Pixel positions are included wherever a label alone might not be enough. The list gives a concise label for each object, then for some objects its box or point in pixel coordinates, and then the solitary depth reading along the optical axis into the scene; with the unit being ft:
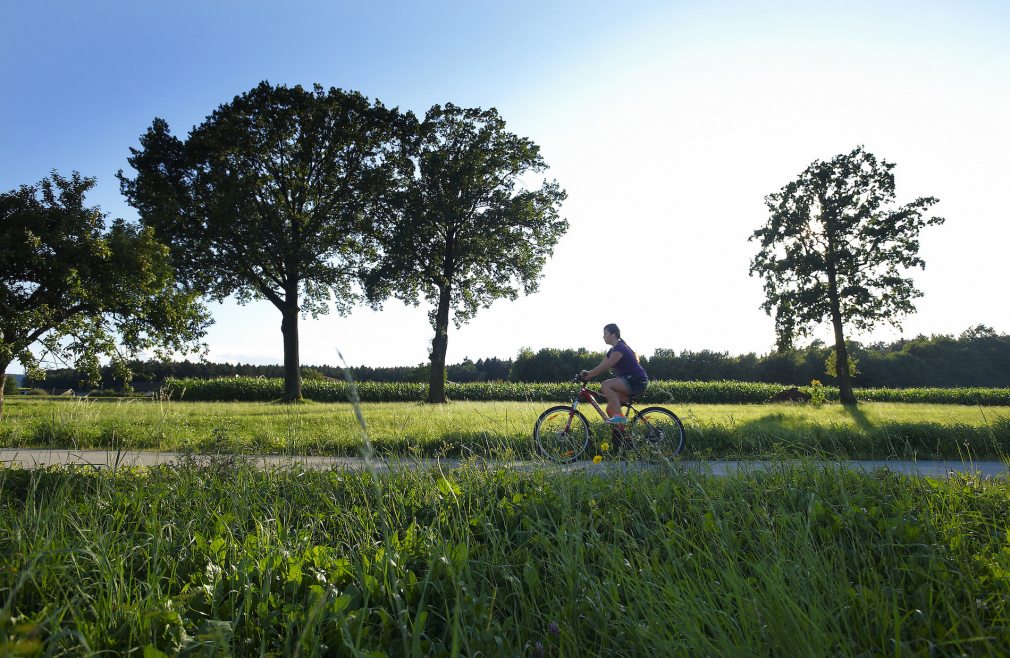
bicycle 22.48
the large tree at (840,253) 74.18
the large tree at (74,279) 34.35
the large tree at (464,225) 70.18
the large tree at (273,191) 69.67
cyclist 23.57
